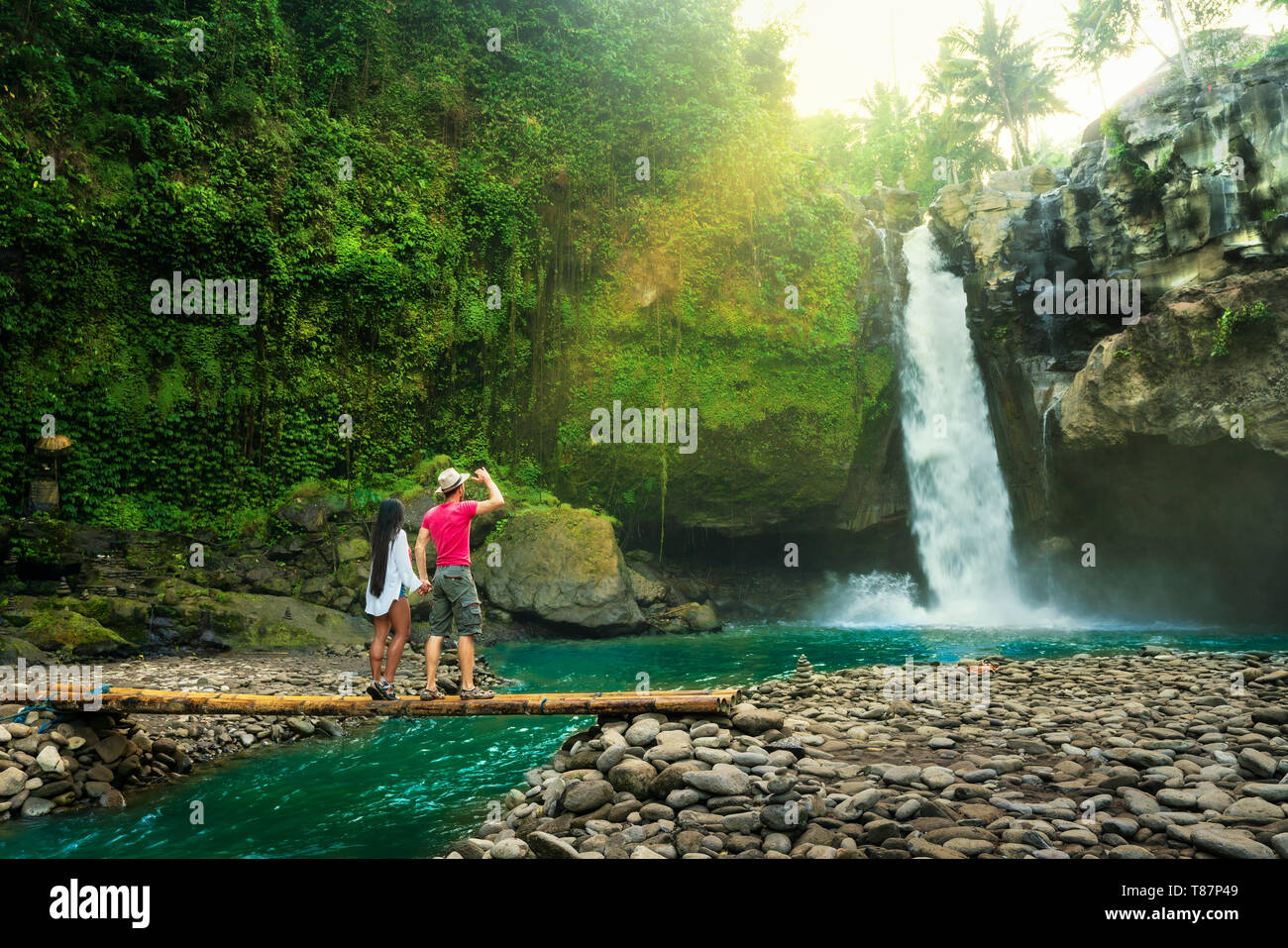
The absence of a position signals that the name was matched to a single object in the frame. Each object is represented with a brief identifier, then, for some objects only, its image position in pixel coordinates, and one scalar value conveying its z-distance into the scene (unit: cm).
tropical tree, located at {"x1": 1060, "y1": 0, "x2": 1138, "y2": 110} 3038
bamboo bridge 567
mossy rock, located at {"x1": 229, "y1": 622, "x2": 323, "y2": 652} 1280
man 614
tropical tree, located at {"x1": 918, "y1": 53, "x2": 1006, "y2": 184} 3644
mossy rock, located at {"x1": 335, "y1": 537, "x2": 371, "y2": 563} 1585
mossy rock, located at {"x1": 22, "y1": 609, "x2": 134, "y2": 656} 1095
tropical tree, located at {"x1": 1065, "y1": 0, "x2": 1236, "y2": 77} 2670
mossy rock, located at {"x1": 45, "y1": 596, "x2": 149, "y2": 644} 1189
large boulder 1731
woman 623
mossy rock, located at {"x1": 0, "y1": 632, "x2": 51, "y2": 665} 1012
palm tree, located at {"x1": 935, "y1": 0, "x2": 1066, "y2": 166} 3519
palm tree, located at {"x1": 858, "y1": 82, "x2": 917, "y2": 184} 3709
